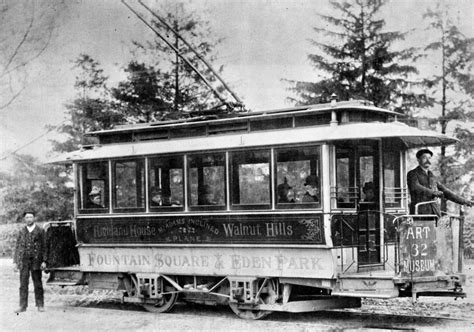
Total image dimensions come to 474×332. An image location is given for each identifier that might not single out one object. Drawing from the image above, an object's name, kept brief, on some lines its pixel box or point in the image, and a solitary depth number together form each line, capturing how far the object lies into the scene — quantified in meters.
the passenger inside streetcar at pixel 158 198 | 12.35
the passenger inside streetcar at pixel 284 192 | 10.87
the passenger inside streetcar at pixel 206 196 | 11.73
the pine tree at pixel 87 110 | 20.75
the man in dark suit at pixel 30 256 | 12.23
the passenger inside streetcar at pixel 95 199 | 13.27
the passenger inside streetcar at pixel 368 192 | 11.31
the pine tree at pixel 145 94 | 20.48
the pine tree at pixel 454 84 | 19.69
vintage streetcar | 10.45
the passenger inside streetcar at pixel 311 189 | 10.62
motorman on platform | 11.12
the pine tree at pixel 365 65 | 19.77
